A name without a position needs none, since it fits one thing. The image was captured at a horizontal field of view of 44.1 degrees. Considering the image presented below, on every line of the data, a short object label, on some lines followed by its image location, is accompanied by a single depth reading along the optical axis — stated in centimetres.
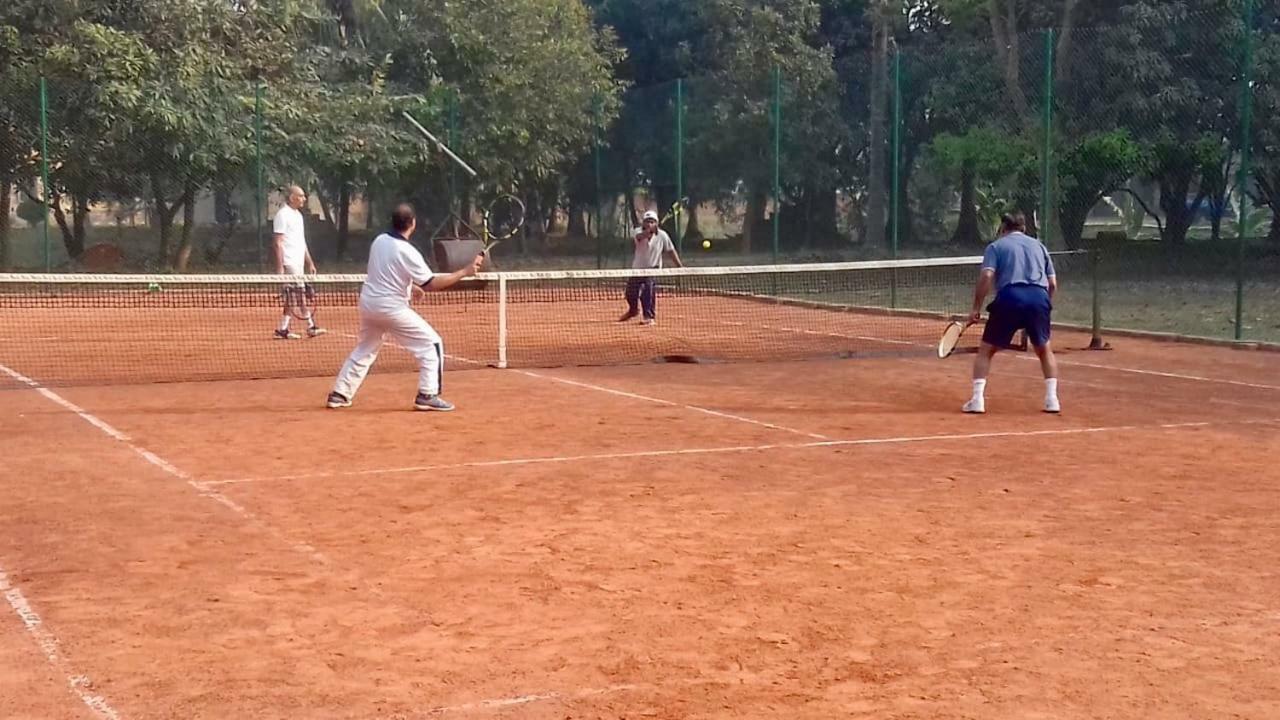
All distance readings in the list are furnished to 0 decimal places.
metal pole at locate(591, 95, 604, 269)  2736
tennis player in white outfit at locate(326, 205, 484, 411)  1098
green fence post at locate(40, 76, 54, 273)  2298
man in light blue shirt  1101
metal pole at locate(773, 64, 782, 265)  2483
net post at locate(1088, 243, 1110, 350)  1562
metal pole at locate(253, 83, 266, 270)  2450
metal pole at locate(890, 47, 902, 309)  2168
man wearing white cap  1841
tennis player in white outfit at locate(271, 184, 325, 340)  1605
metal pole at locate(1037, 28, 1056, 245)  1980
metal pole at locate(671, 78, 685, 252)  2561
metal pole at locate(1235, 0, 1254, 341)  1616
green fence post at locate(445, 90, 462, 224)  2816
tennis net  1454
